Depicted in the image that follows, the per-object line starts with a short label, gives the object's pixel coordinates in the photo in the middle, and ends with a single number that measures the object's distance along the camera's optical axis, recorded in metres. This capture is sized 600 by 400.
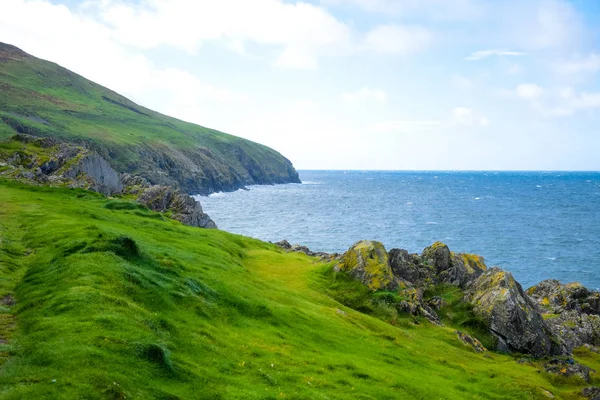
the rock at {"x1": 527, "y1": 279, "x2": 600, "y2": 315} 55.97
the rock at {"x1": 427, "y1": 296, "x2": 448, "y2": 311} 46.96
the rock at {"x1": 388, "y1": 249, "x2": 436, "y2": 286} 50.81
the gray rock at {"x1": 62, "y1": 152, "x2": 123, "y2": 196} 81.81
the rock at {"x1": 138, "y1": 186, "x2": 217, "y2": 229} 81.06
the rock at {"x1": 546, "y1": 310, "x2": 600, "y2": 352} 45.38
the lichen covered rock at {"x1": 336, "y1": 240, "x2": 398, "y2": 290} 45.25
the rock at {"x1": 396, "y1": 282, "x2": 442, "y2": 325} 42.88
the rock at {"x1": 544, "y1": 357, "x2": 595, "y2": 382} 33.38
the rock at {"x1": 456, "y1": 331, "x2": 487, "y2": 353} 38.62
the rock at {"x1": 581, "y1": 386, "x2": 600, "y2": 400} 29.79
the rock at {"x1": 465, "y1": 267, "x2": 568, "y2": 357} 40.47
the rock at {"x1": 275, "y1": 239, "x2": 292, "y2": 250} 74.03
